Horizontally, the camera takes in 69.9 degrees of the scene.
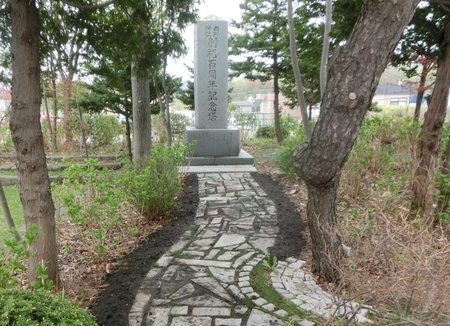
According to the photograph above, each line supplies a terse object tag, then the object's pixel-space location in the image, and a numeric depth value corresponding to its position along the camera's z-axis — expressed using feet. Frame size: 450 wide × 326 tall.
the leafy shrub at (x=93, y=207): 9.48
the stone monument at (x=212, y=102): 25.02
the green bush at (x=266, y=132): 40.48
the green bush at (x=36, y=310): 4.20
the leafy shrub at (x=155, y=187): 12.01
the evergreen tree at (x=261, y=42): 30.07
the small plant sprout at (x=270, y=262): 9.50
